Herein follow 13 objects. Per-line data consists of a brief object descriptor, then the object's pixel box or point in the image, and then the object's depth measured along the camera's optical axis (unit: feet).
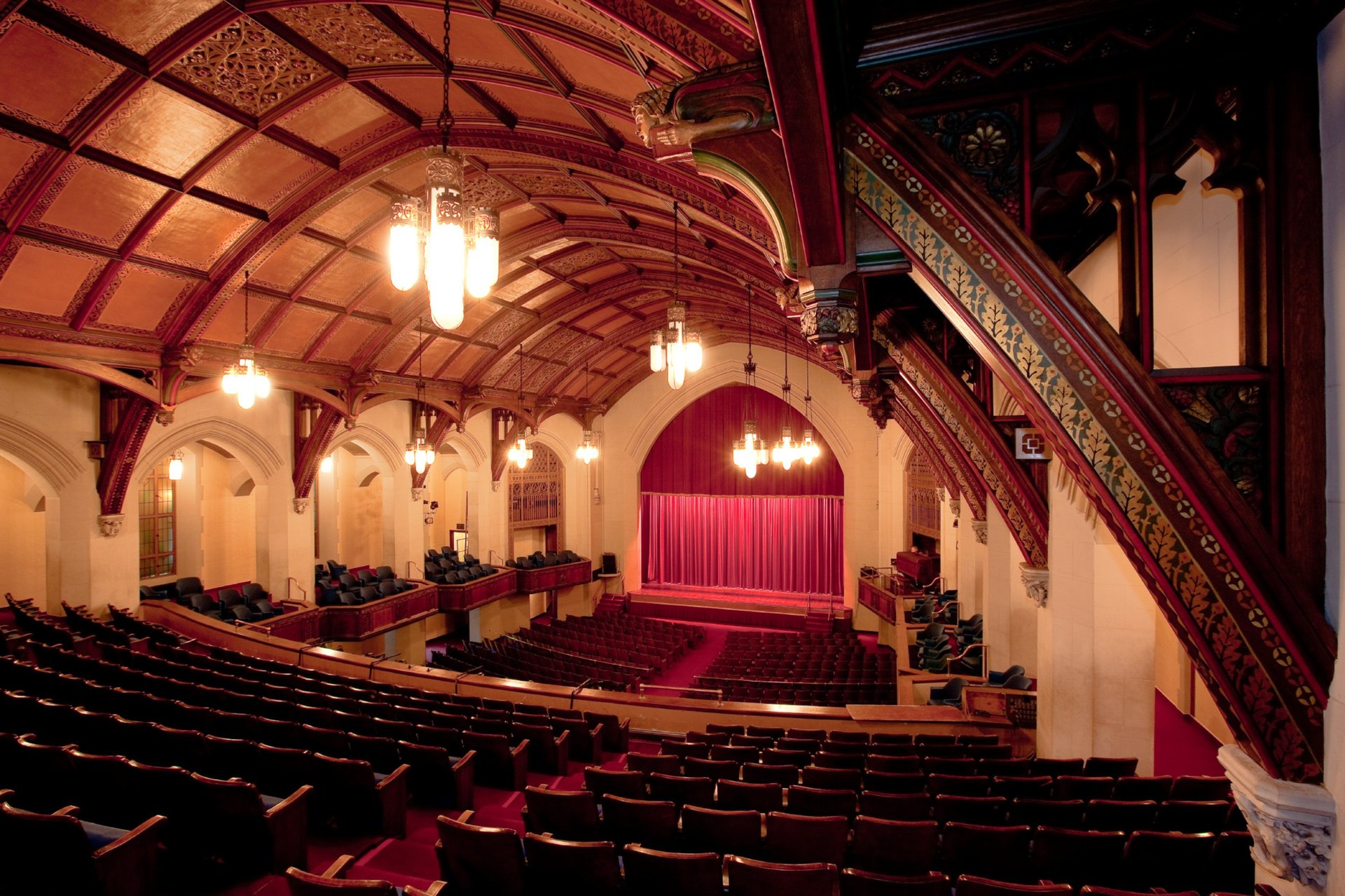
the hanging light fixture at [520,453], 49.65
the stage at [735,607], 58.34
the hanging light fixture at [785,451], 41.09
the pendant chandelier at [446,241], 7.94
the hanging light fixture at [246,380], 24.47
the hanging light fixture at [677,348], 16.03
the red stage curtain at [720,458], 61.93
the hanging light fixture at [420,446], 40.65
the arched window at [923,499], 48.19
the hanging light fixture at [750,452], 38.93
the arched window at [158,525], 42.39
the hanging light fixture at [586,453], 52.05
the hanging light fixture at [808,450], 44.16
